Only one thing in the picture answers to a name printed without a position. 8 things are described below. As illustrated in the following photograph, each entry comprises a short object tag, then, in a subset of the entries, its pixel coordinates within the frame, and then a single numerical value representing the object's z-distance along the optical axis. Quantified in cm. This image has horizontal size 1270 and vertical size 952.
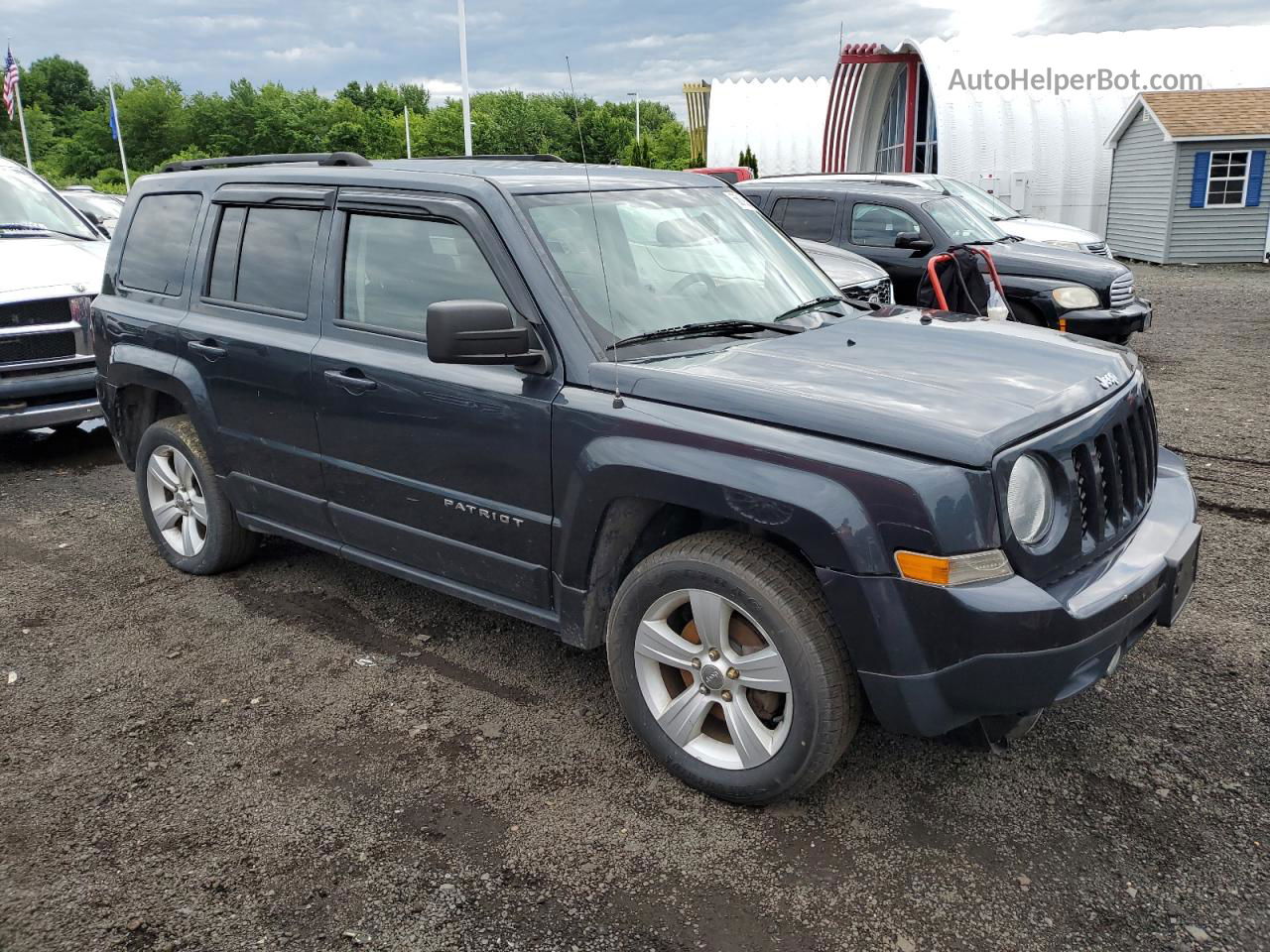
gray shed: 2142
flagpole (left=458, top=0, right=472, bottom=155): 2405
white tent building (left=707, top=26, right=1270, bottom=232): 2598
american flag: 3788
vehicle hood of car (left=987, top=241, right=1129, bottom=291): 948
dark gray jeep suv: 266
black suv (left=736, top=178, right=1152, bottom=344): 939
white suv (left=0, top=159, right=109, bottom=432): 694
